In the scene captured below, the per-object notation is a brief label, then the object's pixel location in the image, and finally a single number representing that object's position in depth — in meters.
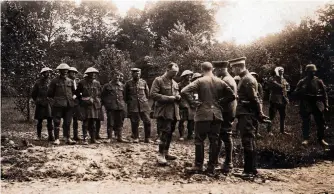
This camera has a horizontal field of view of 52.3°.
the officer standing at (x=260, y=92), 10.40
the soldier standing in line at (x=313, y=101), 9.41
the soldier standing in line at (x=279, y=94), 10.71
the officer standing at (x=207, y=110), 6.61
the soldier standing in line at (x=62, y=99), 8.96
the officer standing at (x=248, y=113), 6.65
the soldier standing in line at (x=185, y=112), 10.49
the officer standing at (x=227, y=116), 6.99
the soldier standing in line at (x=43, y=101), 9.27
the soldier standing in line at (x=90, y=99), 9.14
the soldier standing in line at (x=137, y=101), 9.60
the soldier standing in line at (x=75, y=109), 9.31
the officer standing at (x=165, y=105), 7.35
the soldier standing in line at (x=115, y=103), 9.69
